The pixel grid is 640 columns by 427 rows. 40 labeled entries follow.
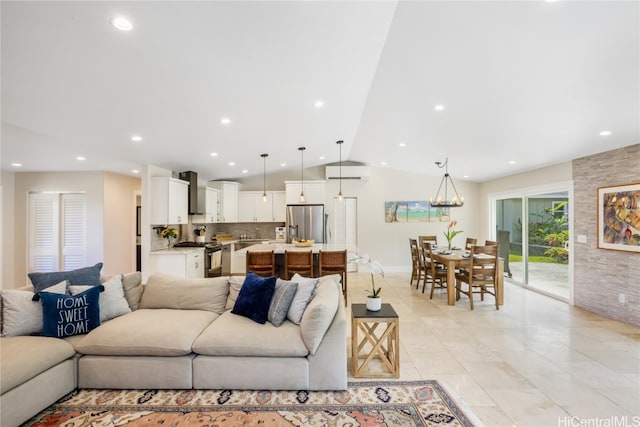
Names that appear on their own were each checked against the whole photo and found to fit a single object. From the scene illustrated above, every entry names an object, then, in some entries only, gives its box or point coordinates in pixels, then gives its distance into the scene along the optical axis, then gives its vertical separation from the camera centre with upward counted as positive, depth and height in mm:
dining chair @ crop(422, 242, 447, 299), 5244 -1026
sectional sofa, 2332 -1162
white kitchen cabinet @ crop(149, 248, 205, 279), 5062 -821
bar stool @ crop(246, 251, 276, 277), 4562 -740
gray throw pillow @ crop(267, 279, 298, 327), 2631 -823
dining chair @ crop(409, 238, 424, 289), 5855 -982
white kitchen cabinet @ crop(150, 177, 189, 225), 5012 +299
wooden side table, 2564 -1173
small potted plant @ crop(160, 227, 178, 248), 5309 -313
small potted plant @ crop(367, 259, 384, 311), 2672 -789
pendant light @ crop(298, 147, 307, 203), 5781 +1356
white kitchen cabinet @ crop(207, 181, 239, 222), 7188 +466
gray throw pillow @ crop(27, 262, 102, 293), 2633 -596
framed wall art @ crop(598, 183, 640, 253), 3645 -13
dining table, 4641 -979
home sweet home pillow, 2393 -844
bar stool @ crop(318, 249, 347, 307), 4723 -781
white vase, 2680 -831
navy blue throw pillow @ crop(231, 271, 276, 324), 2688 -807
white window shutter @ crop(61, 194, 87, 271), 5758 -269
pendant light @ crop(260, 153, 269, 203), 6550 +1177
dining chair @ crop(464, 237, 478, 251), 5818 -560
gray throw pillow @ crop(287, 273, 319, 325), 2656 -808
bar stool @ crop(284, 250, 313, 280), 4621 -748
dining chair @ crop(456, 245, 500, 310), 4598 -887
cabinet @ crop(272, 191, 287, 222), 7668 +316
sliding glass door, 4977 -470
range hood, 5914 +604
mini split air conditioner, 7590 +1203
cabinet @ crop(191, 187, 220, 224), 6363 +253
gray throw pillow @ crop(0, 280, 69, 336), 2324 -811
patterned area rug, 2025 -1470
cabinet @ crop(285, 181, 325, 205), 7391 +645
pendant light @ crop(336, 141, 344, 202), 5643 +1377
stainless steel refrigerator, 7098 -139
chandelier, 5288 +700
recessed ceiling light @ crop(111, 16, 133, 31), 1804 +1267
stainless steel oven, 5926 -887
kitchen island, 4840 -569
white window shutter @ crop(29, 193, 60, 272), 5695 -266
